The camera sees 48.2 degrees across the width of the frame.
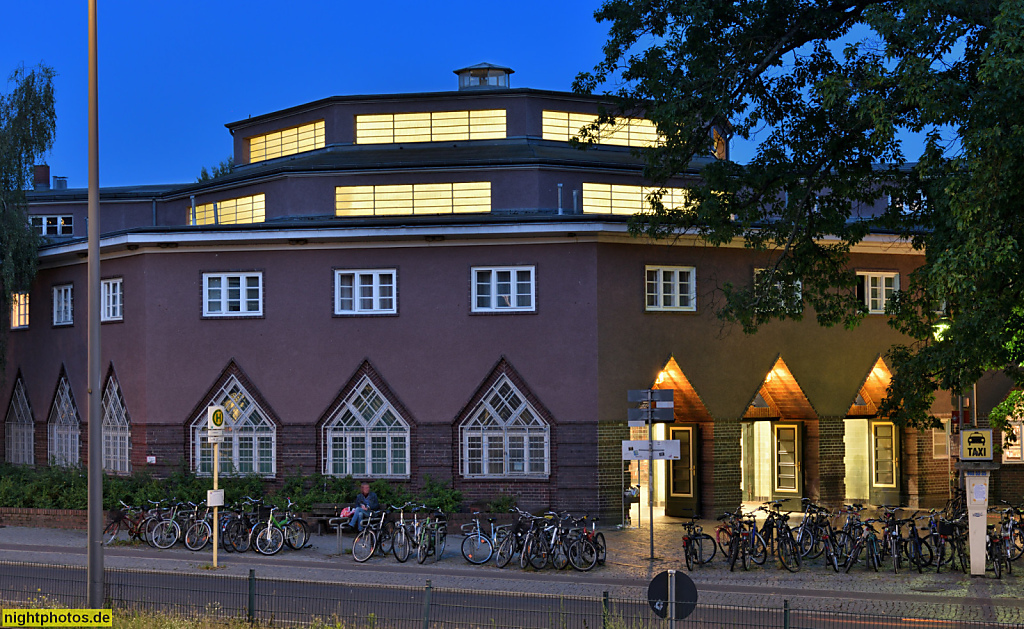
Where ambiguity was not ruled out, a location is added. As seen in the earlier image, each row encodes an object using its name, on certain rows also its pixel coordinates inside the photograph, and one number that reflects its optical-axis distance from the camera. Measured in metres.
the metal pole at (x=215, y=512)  19.85
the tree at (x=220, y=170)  70.81
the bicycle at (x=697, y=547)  19.62
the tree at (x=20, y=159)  30.14
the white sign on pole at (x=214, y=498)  19.48
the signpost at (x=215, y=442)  19.56
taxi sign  19.00
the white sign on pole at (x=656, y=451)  20.28
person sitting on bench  23.02
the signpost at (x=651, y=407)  20.73
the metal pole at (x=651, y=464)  20.37
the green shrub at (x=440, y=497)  24.58
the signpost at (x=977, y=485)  18.64
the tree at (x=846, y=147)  16.12
